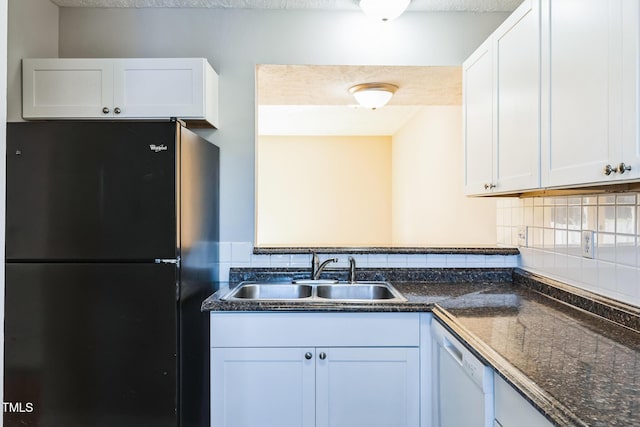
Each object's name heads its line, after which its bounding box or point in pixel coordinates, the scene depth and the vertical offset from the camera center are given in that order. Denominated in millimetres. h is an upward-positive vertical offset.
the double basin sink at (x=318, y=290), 2221 -398
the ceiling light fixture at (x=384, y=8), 2109 +1029
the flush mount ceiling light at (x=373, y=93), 2697 +771
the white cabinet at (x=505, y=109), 1505 +426
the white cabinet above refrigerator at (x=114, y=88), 2096 +613
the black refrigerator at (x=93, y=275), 1715 -247
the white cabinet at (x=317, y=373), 1793 -667
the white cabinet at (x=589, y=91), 1046 +341
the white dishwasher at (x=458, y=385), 1221 -563
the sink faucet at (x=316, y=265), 2238 -273
